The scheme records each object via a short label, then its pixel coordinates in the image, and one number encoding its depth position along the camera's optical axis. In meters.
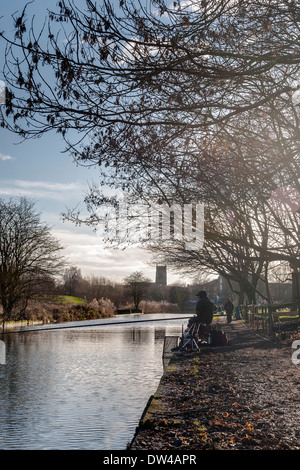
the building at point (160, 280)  98.24
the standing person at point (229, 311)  35.03
